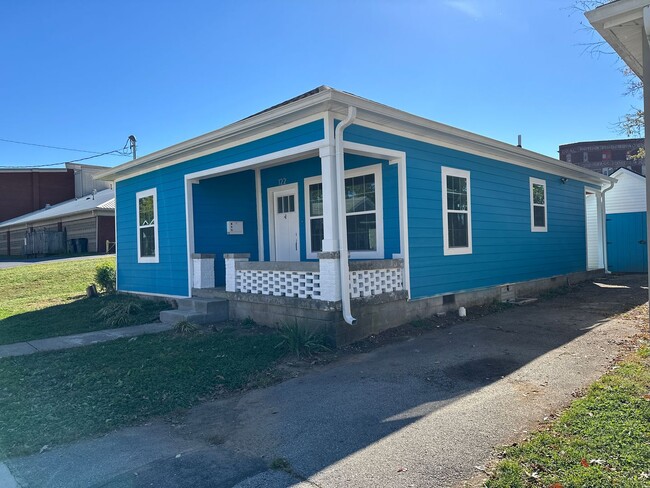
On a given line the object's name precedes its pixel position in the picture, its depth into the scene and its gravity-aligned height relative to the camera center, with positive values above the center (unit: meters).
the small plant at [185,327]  7.93 -1.36
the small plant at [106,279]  13.10 -0.79
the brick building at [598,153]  50.94 +9.13
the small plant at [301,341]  6.34 -1.34
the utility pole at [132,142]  27.97 +6.51
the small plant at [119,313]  9.16 -1.29
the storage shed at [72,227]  23.70 +1.41
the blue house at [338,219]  7.08 +0.53
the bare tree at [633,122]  15.93 +3.90
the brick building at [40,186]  36.50 +5.26
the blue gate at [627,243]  16.98 -0.30
